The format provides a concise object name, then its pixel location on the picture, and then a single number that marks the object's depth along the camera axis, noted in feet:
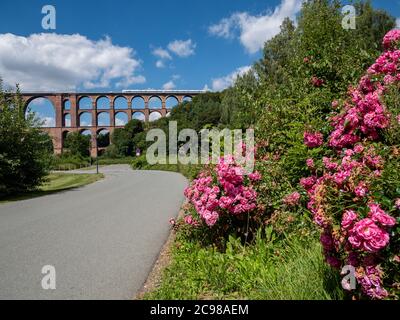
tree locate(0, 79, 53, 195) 45.60
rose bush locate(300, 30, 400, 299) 6.63
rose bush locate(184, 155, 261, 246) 14.61
